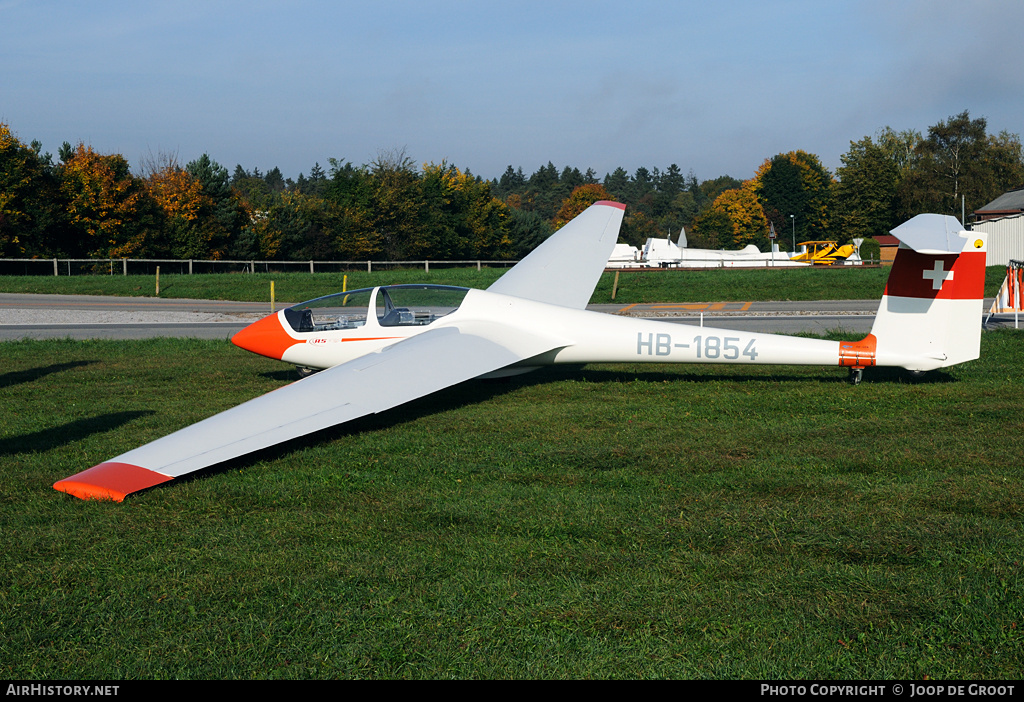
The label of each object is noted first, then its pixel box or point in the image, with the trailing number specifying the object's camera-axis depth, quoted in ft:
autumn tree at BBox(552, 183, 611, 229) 418.64
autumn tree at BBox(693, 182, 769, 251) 401.08
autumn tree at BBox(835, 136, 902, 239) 317.83
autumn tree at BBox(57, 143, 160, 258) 171.01
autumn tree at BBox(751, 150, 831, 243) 402.72
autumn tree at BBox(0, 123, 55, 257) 157.28
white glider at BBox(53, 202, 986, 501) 26.27
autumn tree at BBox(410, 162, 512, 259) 240.73
